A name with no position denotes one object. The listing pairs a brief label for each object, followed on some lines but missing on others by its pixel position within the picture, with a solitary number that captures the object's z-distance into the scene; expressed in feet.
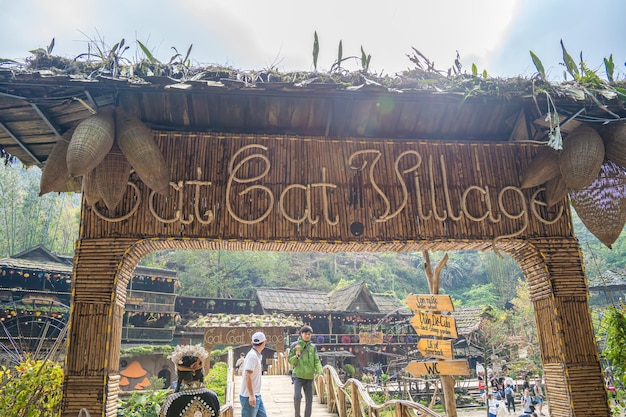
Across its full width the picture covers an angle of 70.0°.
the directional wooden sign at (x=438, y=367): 16.75
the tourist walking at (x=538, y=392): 54.66
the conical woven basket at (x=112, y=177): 13.30
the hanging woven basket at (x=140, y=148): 12.78
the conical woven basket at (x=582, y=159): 13.61
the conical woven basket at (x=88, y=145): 11.73
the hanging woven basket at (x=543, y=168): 15.02
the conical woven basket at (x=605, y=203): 14.90
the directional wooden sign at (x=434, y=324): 17.35
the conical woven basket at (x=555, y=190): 15.26
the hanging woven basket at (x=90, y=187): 13.56
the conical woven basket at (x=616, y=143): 14.06
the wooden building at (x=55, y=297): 62.49
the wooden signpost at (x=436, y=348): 17.34
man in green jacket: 20.16
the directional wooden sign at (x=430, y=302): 17.76
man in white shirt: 17.06
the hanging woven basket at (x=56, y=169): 13.01
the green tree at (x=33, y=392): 13.57
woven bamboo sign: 14.58
